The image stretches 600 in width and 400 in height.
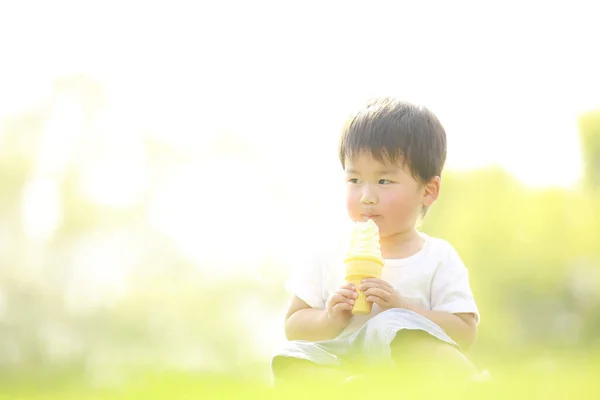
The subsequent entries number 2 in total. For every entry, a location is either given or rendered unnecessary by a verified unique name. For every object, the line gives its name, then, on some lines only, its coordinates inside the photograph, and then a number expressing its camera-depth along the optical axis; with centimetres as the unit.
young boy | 544
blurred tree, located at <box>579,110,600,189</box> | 2144
